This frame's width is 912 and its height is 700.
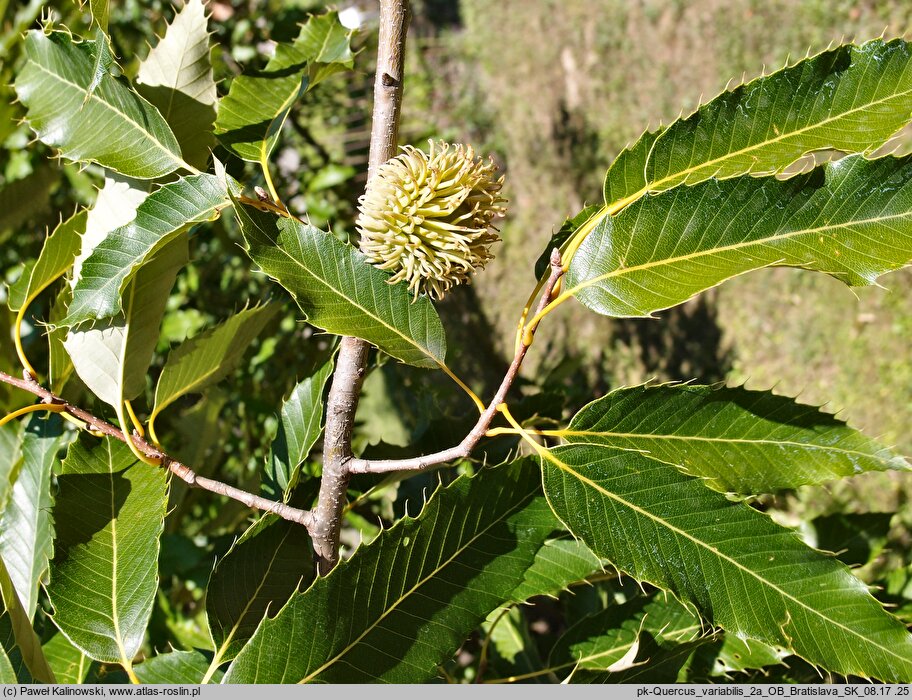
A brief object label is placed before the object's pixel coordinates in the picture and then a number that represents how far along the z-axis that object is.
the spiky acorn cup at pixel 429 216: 0.66
